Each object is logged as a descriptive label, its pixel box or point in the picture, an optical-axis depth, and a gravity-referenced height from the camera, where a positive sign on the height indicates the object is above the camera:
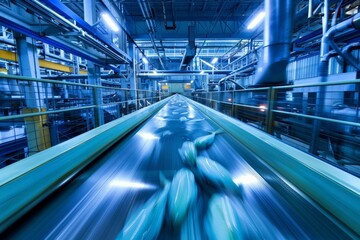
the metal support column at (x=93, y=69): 2.20 +0.94
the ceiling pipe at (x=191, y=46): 5.68 +2.01
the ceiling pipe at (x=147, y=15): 4.21 +2.57
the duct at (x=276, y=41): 2.38 +0.92
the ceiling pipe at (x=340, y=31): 2.38 +1.10
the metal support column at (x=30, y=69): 2.53 +0.54
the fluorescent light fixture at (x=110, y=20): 3.48 +1.89
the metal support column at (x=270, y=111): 1.85 -0.17
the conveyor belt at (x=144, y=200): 0.46 -0.39
